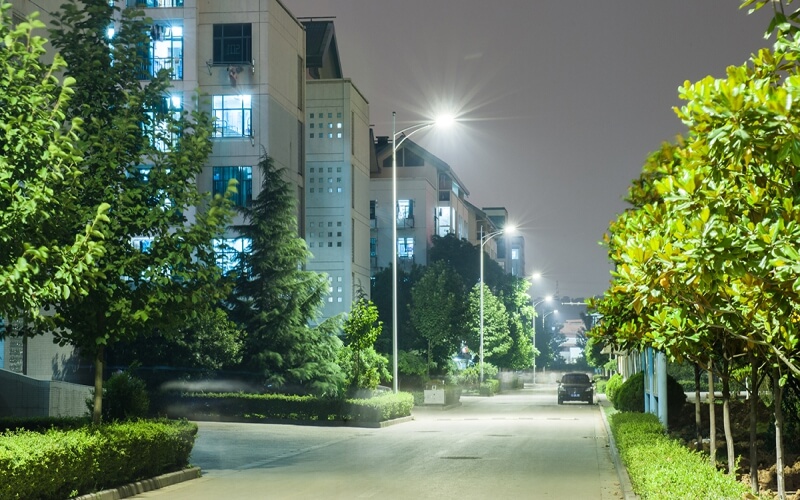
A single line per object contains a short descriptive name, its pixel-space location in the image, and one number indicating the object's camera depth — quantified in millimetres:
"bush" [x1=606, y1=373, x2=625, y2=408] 51750
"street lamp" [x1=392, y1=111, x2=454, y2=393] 40406
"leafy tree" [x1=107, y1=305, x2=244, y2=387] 41875
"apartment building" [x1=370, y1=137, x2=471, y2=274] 93062
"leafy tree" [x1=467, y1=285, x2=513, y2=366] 88688
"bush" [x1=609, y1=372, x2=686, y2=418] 34781
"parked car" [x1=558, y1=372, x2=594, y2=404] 60094
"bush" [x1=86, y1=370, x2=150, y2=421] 20625
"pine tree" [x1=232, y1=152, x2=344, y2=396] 43312
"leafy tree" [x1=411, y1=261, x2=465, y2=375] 72875
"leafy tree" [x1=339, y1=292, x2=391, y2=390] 40344
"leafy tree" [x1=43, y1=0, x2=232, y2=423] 17797
